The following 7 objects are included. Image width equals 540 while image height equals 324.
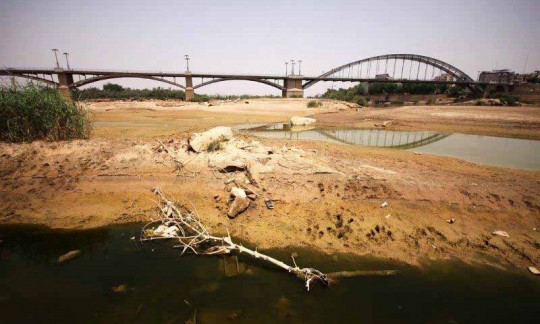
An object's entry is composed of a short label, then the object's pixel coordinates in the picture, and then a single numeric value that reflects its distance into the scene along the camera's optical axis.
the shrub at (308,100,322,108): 43.22
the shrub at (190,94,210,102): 55.68
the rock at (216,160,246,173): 8.64
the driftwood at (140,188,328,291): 4.91
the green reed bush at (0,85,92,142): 9.84
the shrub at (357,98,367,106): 55.75
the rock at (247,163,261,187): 8.16
